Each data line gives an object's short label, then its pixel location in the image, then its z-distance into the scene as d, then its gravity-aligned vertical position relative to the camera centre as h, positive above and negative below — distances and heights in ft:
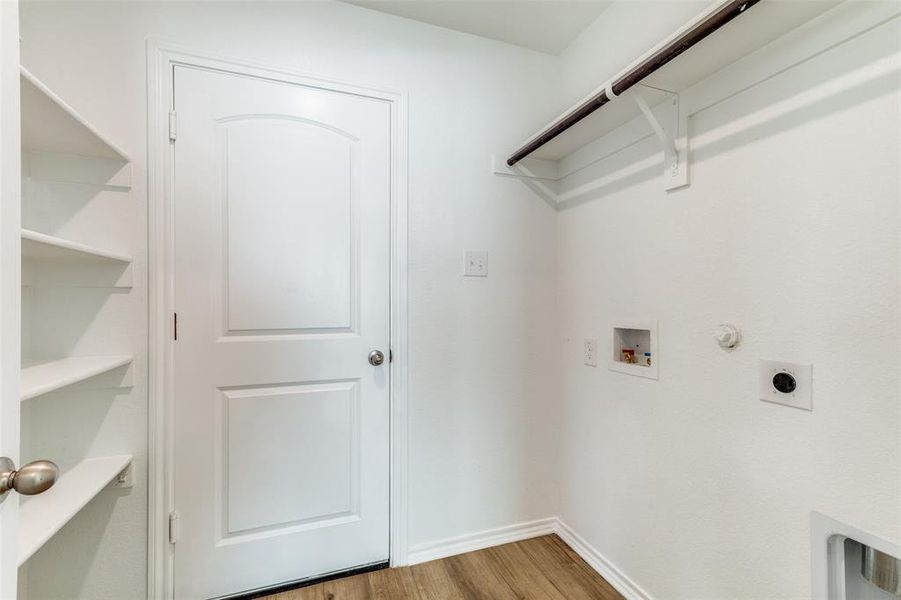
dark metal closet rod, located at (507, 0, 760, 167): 3.07 +2.21
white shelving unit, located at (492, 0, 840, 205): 3.30 +2.28
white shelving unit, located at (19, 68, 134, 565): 3.98 +0.33
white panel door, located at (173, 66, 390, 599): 4.90 -0.43
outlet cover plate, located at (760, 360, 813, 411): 3.32 -0.74
